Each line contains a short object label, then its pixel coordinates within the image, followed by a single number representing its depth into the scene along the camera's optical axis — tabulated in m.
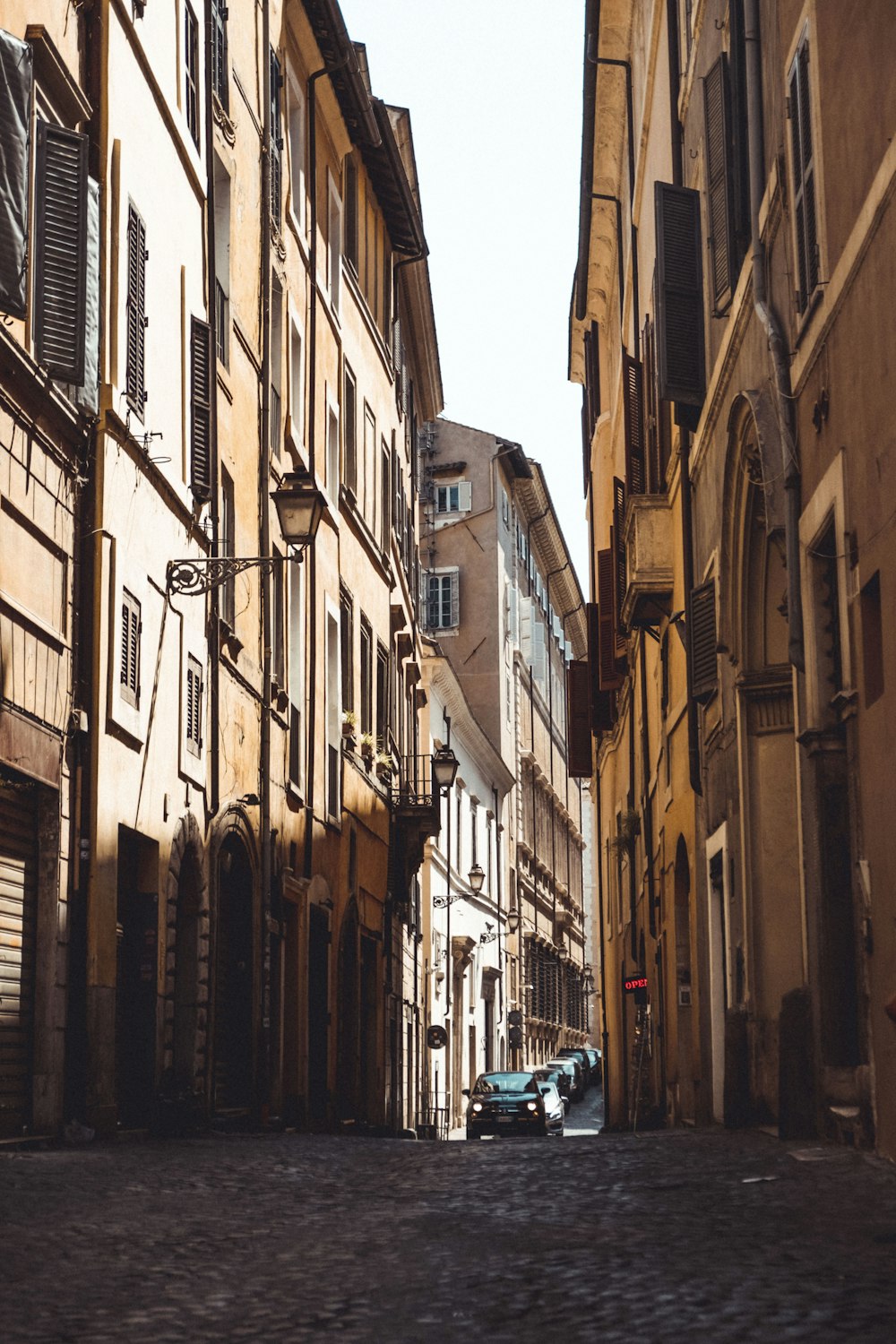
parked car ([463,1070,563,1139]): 32.94
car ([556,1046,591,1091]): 61.43
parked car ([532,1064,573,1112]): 44.91
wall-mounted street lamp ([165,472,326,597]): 17.92
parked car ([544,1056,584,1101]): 52.66
